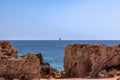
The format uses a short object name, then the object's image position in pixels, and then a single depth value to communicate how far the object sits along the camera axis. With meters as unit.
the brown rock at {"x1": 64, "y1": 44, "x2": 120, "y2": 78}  23.30
